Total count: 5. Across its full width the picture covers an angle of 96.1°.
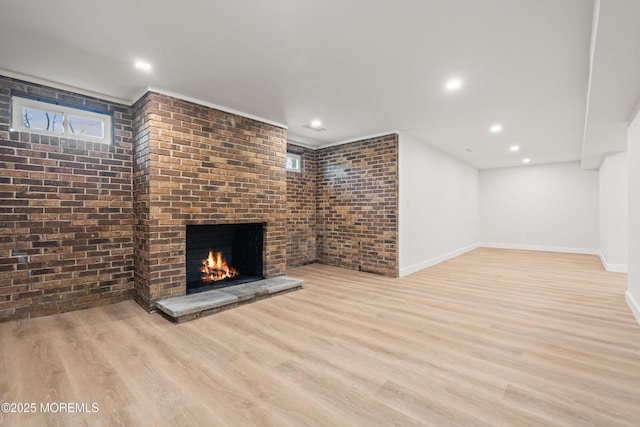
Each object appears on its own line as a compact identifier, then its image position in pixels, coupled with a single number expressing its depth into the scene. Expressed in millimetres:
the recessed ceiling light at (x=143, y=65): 2719
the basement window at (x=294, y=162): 5715
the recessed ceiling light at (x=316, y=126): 4487
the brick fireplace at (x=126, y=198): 2914
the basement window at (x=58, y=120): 2943
